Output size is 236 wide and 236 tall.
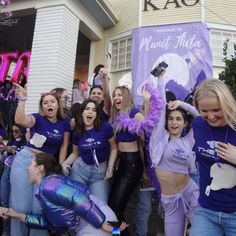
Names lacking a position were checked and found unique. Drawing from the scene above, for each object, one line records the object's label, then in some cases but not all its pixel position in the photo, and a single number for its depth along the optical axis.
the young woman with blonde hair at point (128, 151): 2.77
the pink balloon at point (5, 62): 7.31
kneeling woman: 2.08
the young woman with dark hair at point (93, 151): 2.81
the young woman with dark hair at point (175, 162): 2.31
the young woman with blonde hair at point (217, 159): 1.56
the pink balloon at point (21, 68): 7.10
